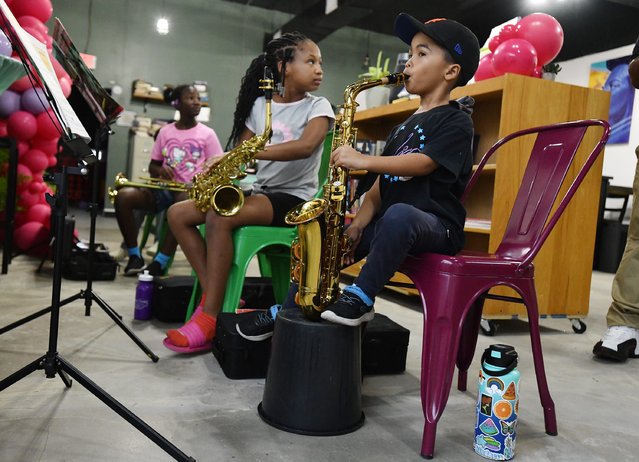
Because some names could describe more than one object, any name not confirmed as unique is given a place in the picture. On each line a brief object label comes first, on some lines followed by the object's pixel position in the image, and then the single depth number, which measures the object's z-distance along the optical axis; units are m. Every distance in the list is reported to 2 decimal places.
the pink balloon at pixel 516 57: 2.96
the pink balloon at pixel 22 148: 4.14
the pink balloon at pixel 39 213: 4.22
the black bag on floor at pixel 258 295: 2.70
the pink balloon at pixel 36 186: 4.24
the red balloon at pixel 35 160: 4.20
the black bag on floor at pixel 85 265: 3.49
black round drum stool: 1.47
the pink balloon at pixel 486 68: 3.23
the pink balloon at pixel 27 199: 4.17
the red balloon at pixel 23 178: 4.14
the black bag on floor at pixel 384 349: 2.06
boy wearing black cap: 1.48
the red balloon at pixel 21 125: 3.99
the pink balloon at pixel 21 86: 4.02
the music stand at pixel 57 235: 1.19
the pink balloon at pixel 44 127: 4.13
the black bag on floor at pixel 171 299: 2.63
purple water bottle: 2.64
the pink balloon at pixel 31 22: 4.04
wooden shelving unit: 2.83
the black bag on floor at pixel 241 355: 1.90
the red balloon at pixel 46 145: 4.25
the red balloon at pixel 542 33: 3.02
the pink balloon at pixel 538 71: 3.07
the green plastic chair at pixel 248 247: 2.22
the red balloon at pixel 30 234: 4.17
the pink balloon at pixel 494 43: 3.29
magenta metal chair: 1.43
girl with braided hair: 2.19
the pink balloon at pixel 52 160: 4.43
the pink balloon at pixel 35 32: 3.95
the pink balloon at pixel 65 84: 4.06
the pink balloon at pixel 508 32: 3.13
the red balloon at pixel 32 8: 4.05
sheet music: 1.19
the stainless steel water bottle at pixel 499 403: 1.40
